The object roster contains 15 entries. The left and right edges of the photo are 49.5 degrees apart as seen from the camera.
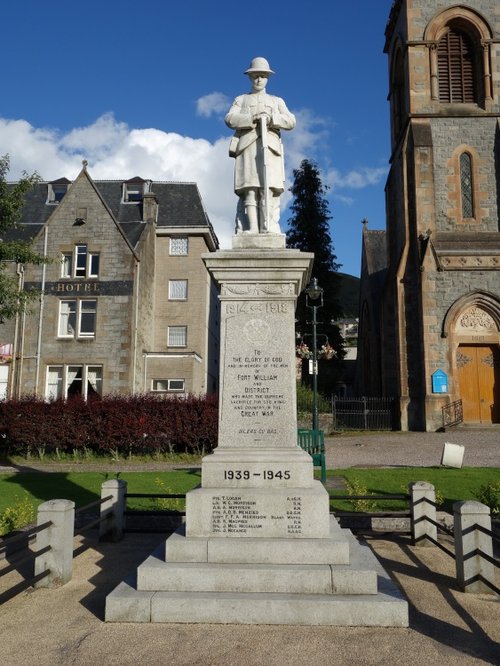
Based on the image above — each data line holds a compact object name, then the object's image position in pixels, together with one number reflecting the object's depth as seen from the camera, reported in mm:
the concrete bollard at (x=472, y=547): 6191
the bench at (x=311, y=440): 14438
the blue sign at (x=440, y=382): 25641
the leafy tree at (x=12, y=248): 18141
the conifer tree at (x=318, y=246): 42406
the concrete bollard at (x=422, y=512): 8172
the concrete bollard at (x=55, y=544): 6309
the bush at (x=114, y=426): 19422
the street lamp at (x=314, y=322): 19031
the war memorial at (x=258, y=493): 5066
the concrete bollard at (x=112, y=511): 8406
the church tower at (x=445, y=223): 26438
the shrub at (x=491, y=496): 9273
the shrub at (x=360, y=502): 9531
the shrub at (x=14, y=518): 8143
